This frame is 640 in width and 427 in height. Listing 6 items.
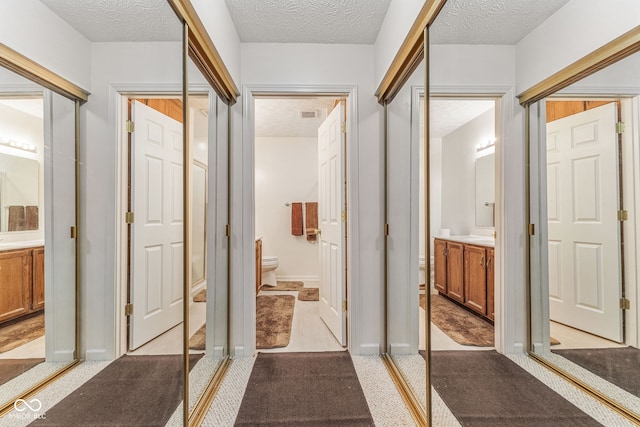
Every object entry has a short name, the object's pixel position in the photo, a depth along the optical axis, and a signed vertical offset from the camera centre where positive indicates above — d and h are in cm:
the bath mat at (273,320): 249 -104
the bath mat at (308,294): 382 -105
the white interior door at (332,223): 243 -7
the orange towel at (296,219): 489 -5
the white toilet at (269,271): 432 -81
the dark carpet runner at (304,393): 153 -103
